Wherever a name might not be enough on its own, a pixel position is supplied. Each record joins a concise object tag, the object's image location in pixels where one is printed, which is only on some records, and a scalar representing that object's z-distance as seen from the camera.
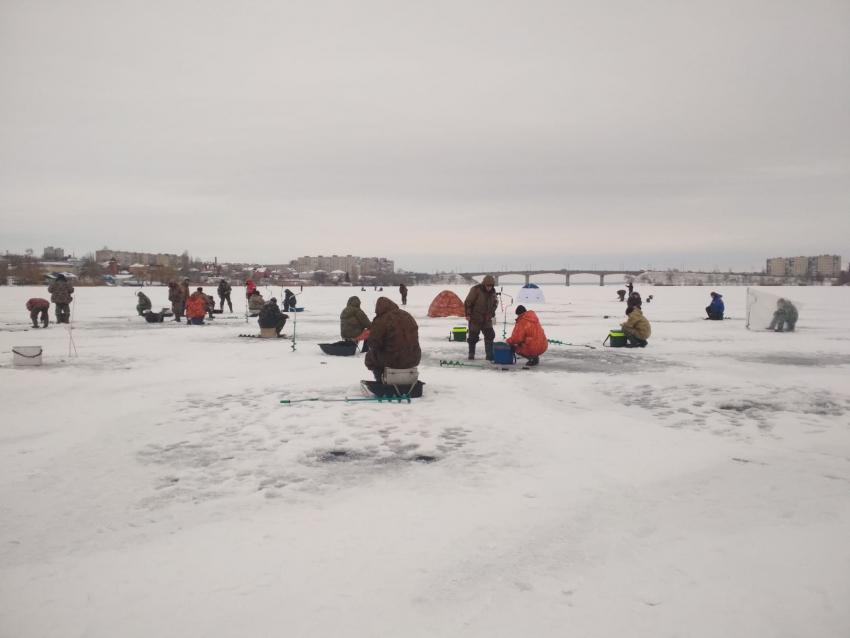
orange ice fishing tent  24.69
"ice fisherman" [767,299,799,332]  18.19
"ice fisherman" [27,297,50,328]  18.12
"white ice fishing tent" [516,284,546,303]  36.06
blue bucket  11.52
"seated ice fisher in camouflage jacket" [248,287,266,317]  23.20
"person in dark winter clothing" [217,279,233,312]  25.28
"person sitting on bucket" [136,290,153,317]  23.31
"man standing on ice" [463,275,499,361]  11.61
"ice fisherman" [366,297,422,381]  8.17
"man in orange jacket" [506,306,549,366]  11.34
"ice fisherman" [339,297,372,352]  12.72
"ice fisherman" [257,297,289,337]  16.28
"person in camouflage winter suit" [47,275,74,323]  18.00
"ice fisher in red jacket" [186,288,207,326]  20.28
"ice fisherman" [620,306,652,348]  14.42
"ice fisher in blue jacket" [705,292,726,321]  22.62
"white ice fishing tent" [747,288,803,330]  18.58
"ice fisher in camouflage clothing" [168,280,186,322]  21.16
